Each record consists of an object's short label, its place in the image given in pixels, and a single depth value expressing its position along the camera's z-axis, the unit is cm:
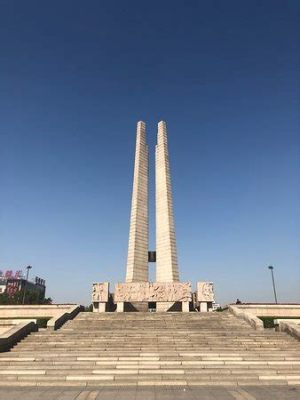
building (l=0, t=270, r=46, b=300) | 9606
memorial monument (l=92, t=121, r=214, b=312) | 2605
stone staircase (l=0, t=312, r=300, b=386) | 1097
